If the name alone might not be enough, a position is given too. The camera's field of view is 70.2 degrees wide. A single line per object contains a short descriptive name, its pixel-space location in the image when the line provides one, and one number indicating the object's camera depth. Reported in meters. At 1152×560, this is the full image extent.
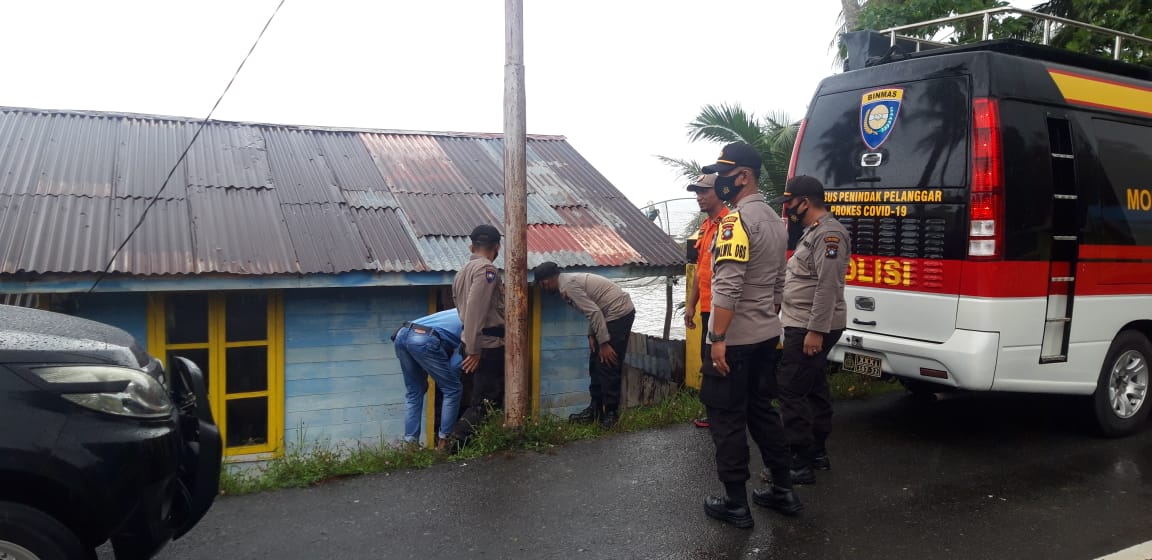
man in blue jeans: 6.16
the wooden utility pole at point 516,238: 5.38
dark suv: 2.58
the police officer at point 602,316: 6.55
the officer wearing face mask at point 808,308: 4.41
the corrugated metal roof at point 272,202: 6.60
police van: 4.83
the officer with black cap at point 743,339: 3.85
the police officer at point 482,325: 5.72
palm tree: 11.72
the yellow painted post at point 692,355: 6.93
